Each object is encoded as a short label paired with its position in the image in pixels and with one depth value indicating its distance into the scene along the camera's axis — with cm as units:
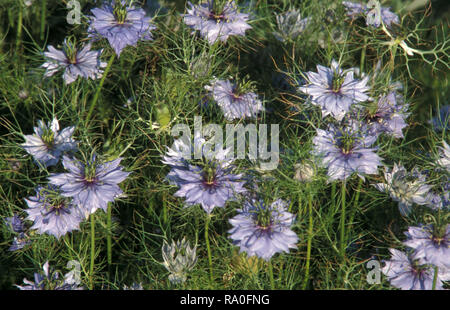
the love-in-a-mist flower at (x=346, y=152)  61
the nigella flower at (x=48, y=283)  62
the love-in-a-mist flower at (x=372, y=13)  66
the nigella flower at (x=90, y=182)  60
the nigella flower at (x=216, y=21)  65
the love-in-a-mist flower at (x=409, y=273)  61
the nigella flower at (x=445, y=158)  63
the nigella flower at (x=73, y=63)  66
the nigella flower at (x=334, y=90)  62
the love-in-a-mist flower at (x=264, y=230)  59
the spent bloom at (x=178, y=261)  63
